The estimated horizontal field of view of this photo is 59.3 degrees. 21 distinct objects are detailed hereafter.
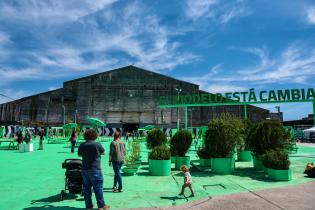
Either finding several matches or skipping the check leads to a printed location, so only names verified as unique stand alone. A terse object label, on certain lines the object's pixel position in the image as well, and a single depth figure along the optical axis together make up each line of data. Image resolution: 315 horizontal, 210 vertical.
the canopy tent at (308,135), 36.36
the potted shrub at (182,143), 11.05
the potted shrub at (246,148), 11.37
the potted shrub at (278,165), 8.41
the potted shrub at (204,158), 11.34
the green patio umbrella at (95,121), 23.70
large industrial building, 51.38
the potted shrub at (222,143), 9.71
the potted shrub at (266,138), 10.16
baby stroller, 6.21
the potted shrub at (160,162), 9.35
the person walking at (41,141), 19.88
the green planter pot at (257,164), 10.79
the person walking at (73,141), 17.94
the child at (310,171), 9.02
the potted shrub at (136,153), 11.38
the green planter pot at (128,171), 9.30
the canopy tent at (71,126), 29.60
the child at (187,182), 6.51
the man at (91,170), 5.28
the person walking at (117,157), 6.94
